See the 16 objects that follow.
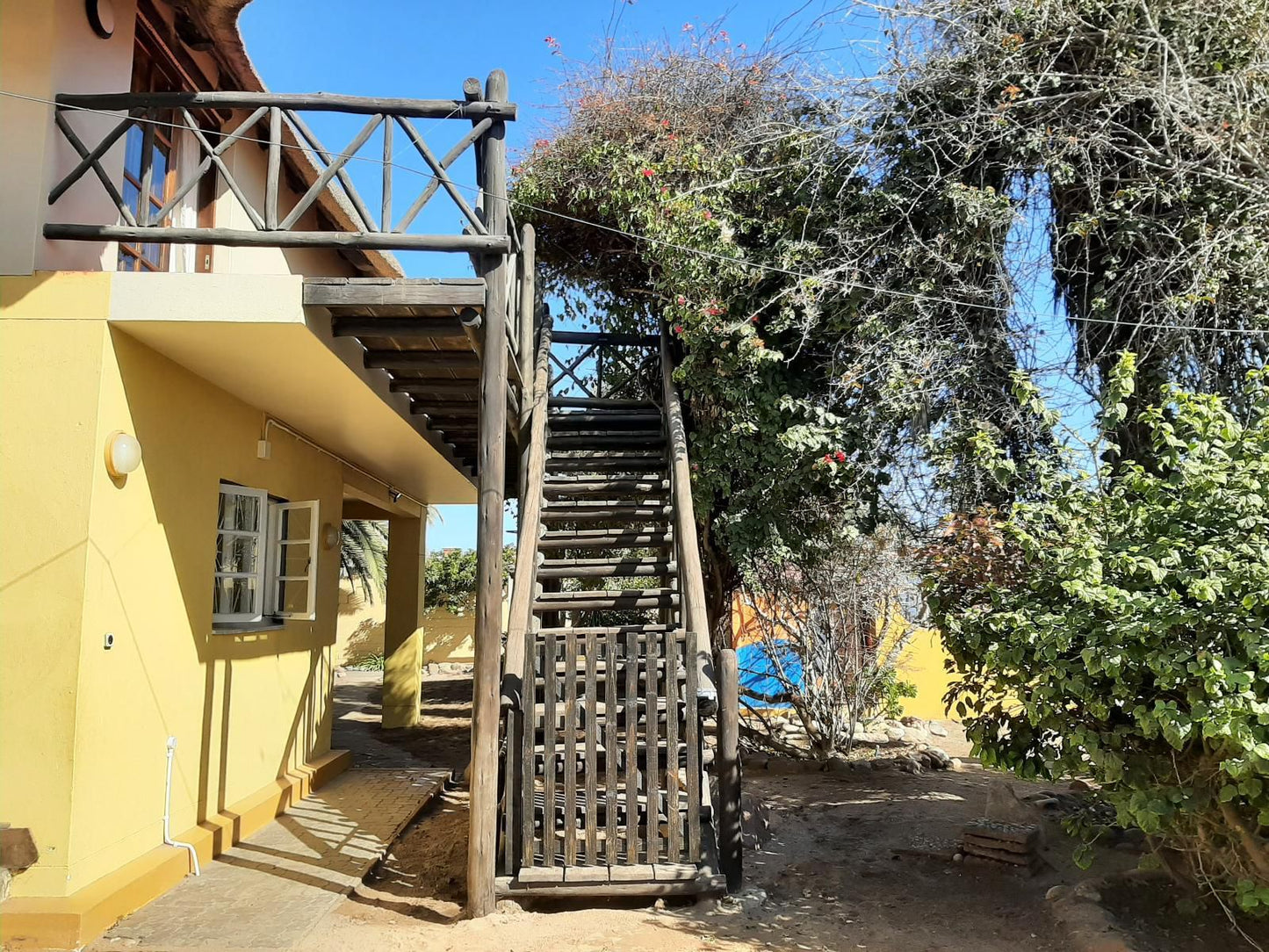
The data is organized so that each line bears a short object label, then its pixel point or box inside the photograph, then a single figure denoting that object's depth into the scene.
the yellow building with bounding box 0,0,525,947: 4.50
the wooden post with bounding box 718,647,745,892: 5.14
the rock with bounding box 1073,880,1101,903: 4.71
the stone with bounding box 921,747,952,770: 9.51
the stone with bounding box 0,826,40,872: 4.29
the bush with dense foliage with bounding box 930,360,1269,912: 3.61
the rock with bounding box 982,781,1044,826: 6.21
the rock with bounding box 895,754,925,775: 9.13
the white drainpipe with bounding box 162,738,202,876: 5.34
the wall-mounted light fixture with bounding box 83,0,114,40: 5.00
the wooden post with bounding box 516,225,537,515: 7.89
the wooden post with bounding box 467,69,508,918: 4.86
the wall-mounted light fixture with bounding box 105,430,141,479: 4.71
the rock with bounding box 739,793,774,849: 6.43
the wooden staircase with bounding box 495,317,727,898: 4.99
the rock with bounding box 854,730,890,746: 10.28
